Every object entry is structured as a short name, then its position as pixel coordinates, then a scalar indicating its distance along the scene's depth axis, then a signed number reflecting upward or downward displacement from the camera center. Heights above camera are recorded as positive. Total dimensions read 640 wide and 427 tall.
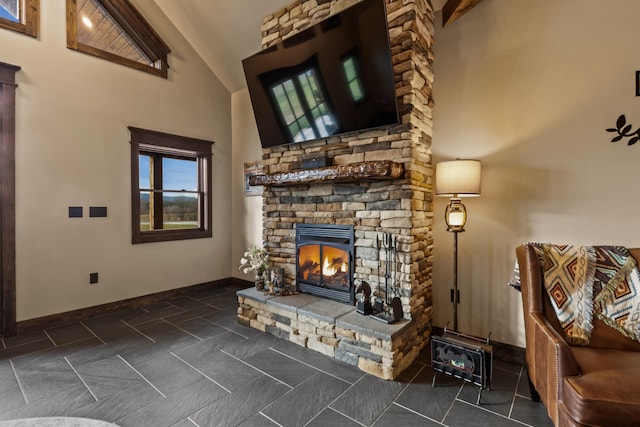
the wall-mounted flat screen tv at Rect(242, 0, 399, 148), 2.51 +1.20
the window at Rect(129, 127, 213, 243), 3.92 +0.34
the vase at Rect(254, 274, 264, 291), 3.41 -0.78
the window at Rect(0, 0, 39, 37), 3.06 +1.95
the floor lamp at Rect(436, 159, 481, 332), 2.41 +0.18
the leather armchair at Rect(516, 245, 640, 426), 1.36 -0.80
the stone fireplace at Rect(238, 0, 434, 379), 2.50 +0.01
